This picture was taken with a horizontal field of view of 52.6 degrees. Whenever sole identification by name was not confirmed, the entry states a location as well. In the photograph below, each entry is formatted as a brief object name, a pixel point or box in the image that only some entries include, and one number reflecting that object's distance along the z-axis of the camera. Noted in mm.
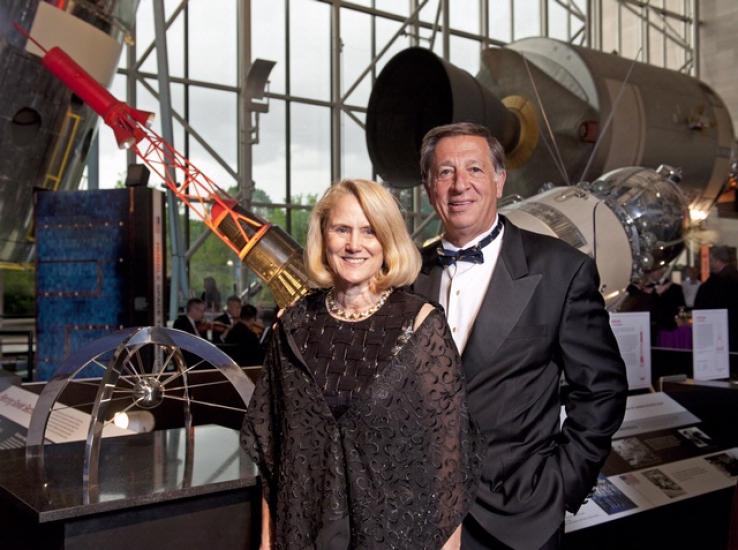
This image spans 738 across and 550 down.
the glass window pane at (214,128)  11898
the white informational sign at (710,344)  4164
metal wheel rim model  1955
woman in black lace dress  1588
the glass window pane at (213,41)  11969
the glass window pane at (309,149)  13117
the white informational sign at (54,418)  2662
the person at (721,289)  6547
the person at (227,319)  8070
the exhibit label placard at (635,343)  3594
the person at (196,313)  7531
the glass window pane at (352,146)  13633
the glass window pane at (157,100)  11375
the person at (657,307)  7219
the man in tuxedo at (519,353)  1876
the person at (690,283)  11453
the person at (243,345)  6367
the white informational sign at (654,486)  2803
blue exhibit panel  5082
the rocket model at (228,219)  3566
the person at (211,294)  11641
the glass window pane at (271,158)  12688
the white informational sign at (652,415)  3393
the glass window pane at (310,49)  13062
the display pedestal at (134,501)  1790
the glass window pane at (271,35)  12523
